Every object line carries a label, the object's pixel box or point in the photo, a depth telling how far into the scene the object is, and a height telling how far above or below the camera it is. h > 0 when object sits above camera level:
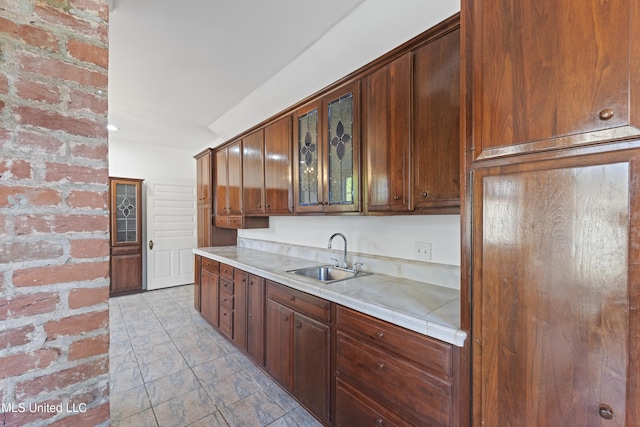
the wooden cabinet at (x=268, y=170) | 2.67 +0.46
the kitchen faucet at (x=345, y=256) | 2.37 -0.38
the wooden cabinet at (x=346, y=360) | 1.22 -0.85
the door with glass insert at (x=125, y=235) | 4.59 -0.39
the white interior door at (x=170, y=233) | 4.91 -0.37
